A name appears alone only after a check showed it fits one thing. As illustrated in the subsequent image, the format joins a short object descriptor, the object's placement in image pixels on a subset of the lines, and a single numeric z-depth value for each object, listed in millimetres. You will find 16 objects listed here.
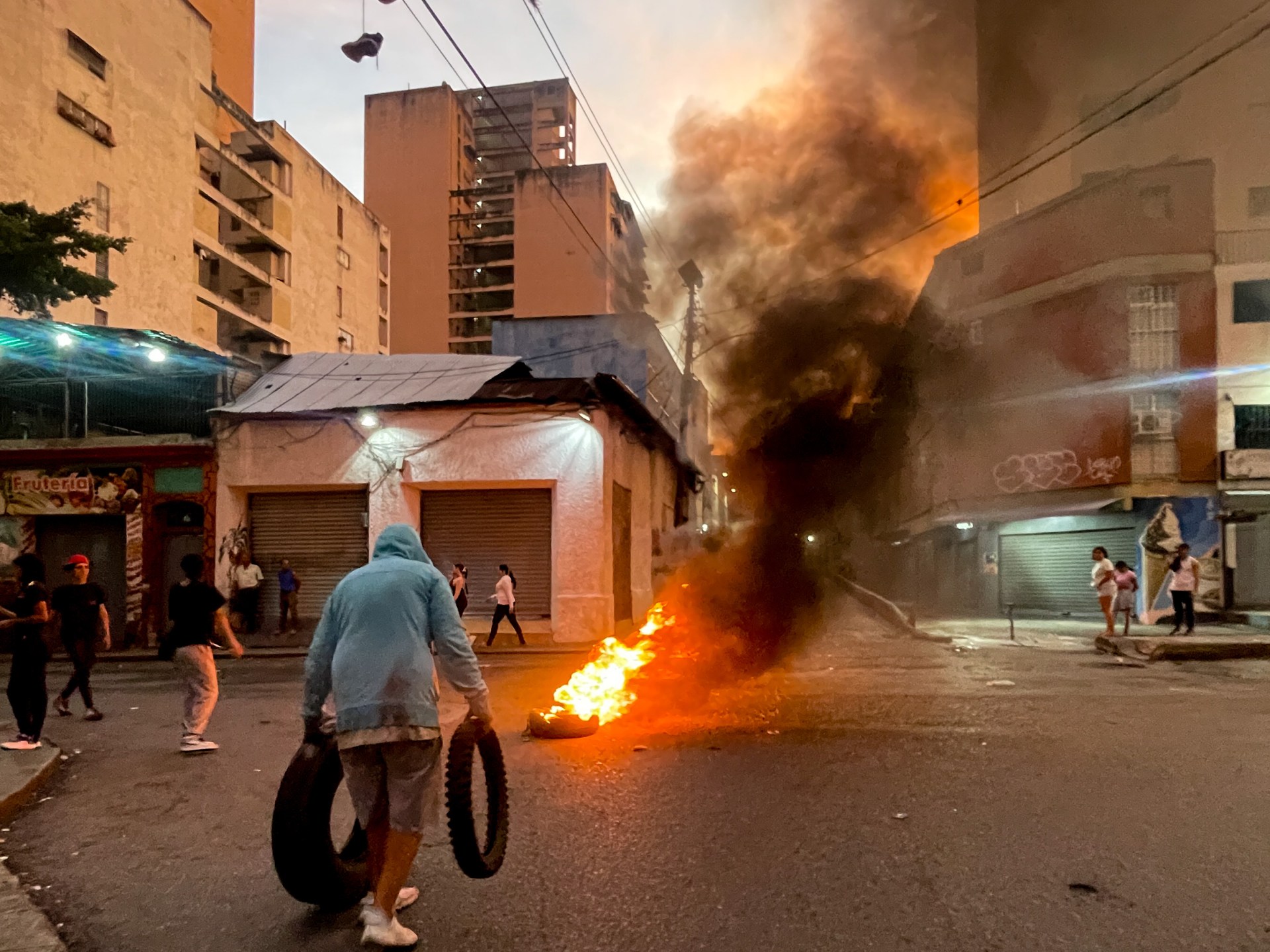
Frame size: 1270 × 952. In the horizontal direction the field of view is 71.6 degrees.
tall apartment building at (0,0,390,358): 28562
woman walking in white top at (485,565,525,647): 15078
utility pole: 14664
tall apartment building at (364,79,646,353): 54625
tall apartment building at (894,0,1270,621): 20766
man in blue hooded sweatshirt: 3490
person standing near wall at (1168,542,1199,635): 14617
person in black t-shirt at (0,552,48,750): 7211
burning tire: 7512
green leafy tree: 16750
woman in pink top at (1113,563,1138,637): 14680
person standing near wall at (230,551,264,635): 17688
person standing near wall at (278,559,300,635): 17641
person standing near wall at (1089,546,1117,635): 14688
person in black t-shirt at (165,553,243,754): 7320
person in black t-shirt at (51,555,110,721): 8500
